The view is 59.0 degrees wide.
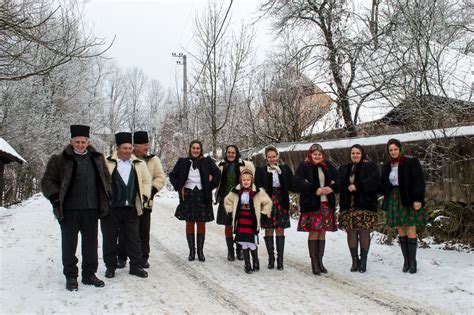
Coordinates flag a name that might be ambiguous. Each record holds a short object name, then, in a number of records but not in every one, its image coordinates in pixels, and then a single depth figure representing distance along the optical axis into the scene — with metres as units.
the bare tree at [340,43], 9.59
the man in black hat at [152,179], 6.05
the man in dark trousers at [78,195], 4.83
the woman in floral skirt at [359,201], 5.89
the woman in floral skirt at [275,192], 6.09
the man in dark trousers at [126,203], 5.52
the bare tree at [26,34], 6.33
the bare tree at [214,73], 16.97
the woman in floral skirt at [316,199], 5.83
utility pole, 22.78
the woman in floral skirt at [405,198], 5.70
